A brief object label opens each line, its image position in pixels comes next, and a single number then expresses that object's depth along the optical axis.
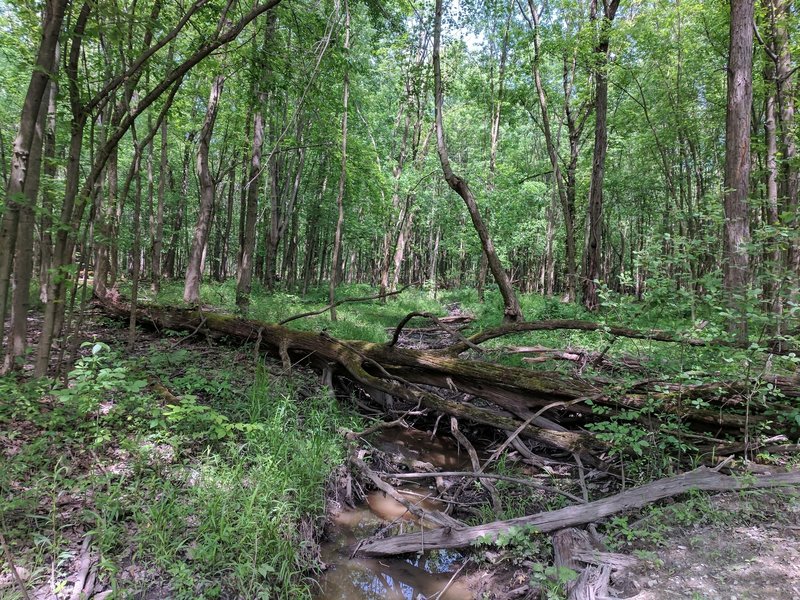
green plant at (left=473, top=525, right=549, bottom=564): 3.30
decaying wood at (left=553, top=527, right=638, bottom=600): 2.67
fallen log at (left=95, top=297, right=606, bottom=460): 4.80
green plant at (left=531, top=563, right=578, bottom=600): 2.72
